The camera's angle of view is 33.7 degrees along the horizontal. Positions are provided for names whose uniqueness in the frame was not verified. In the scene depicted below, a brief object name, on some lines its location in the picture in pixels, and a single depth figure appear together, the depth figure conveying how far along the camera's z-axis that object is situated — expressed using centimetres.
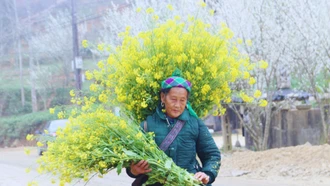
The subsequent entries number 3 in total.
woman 379
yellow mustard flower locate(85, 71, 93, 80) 476
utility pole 2299
